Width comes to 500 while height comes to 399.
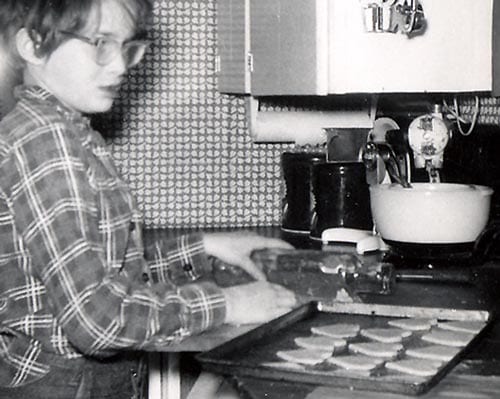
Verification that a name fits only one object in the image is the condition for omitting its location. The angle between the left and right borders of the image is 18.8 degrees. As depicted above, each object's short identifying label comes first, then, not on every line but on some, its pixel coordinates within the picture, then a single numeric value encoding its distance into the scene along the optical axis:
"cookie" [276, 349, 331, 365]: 2.34
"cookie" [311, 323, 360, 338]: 2.48
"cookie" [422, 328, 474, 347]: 2.42
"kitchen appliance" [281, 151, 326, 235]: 3.33
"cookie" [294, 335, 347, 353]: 2.41
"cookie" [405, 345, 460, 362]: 2.35
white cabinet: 2.97
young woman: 2.32
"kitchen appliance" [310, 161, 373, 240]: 3.22
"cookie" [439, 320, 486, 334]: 2.48
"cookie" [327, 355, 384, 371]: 2.31
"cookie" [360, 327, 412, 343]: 2.45
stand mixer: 3.06
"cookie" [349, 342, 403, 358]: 2.38
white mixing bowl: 2.93
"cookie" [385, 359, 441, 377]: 2.28
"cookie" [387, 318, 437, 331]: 2.51
